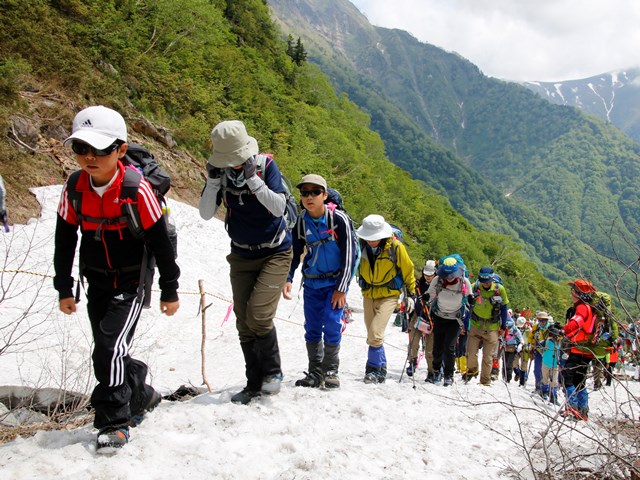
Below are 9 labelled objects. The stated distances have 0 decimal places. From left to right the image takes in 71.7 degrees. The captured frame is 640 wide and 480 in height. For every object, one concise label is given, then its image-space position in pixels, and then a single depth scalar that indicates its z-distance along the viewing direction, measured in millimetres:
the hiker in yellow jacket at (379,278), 5531
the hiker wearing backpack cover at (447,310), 6789
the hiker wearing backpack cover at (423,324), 6840
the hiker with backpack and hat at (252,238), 3588
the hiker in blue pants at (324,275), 4688
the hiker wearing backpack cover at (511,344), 12164
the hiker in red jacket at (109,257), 2781
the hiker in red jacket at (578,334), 6184
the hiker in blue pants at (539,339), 10703
